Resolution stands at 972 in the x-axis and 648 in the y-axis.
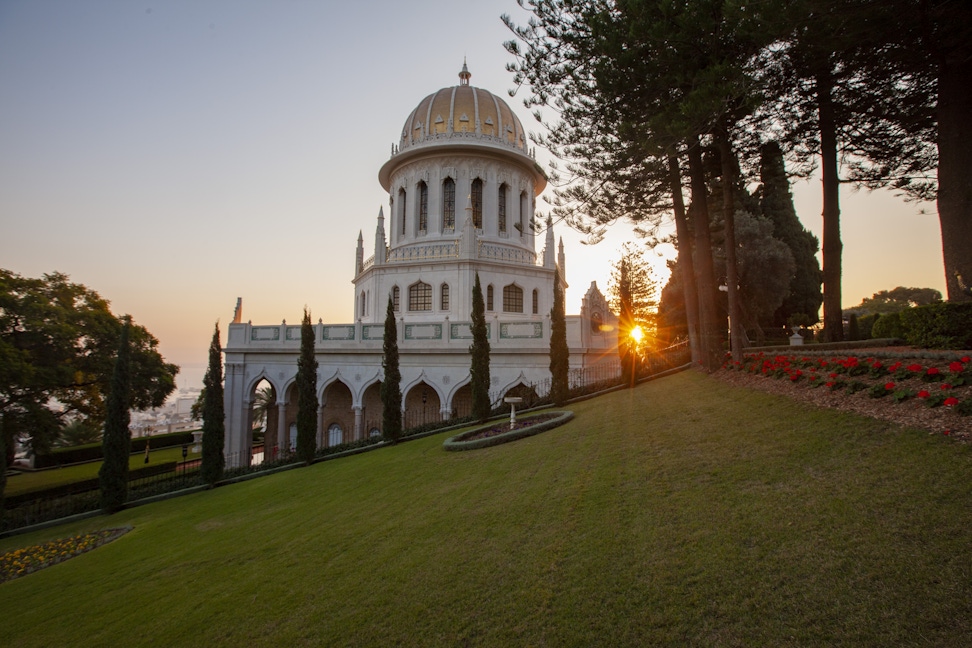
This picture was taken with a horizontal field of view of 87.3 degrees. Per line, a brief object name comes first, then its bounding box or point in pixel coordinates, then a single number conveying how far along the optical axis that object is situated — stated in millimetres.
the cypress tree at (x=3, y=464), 14858
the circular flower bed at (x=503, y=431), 12415
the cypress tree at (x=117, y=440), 16000
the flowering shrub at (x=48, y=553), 11031
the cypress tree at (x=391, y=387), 18175
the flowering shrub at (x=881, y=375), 6871
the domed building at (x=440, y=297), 21188
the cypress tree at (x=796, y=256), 34969
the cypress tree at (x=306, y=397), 18016
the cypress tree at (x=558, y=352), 16797
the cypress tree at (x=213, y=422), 17500
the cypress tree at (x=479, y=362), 17922
